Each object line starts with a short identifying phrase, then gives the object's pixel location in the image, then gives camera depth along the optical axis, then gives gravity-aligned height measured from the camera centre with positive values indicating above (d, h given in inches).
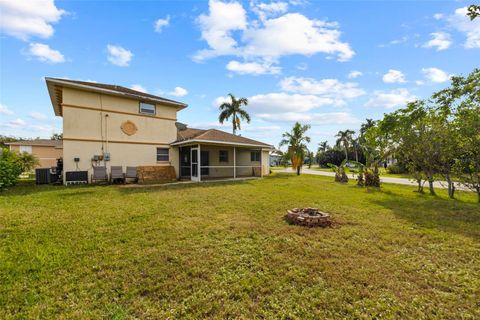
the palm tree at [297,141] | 944.3 +89.0
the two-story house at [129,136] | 508.7 +76.8
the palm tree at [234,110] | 1166.3 +285.6
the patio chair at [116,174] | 528.7 -26.8
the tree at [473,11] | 237.0 +166.2
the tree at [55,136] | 2199.8 +295.5
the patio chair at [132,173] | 555.9 -26.8
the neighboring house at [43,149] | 1159.6 +85.3
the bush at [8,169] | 391.5 -8.9
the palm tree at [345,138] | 1995.6 +213.0
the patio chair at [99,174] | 509.6 -25.4
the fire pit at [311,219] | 219.6 -61.0
